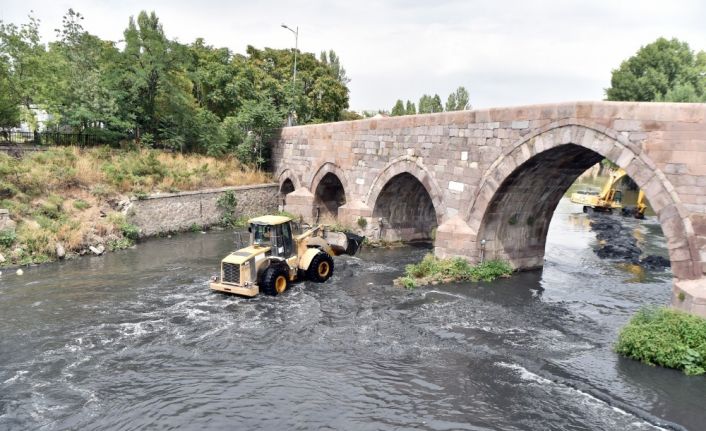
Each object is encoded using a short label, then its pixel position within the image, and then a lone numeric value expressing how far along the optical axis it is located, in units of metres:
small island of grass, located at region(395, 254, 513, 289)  15.30
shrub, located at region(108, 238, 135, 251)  18.89
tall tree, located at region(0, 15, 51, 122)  23.03
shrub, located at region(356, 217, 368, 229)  21.11
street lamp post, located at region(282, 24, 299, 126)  30.78
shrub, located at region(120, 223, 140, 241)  19.89
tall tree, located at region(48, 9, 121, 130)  24.38
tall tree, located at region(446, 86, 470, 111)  72.19
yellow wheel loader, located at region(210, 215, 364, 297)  12.91
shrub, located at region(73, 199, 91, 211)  19.42
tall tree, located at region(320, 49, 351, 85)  62.91
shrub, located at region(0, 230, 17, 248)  16.38
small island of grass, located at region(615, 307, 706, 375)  9.15
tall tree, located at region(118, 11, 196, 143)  26.59
